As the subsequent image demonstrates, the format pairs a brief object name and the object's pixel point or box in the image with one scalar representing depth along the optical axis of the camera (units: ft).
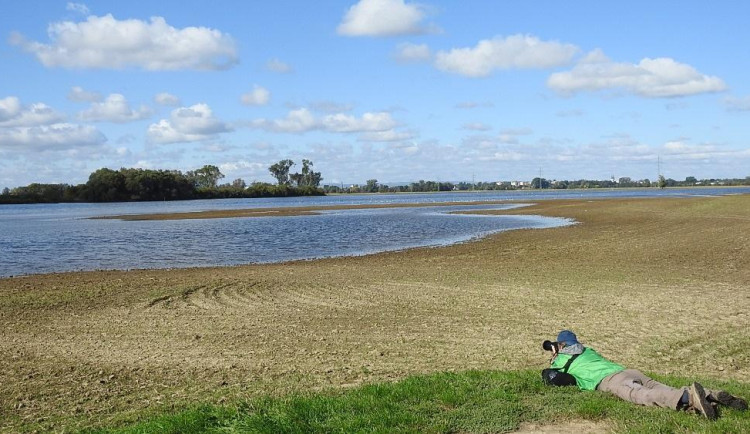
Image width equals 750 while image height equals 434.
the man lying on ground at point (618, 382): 19.07
